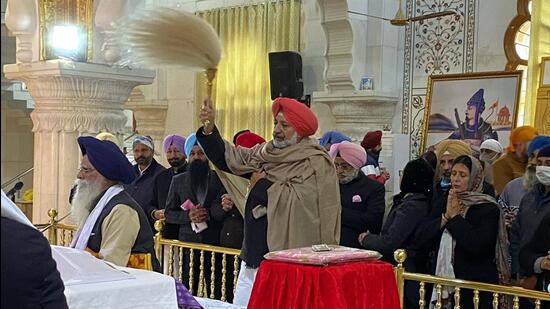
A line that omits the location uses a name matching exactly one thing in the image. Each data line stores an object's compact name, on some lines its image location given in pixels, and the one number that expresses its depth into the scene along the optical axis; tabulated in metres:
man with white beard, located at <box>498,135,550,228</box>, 5.25
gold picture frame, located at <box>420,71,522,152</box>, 8.68
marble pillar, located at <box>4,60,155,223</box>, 6.84
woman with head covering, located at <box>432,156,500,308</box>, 4.55
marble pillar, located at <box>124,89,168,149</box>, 12.02
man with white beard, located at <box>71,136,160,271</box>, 3.78
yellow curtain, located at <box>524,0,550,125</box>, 8.14
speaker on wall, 10.41
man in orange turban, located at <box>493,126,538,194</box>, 6.41
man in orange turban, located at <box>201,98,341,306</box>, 4.83
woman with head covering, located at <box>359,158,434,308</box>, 4.93
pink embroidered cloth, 4.07
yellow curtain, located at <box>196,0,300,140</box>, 11.14
